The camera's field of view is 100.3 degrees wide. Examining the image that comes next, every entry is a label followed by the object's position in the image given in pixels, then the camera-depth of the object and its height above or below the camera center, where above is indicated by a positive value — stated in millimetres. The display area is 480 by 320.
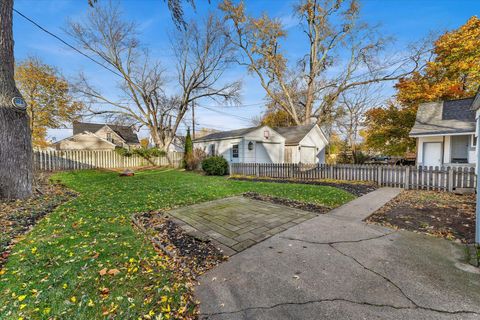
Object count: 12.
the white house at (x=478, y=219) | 2908 -919
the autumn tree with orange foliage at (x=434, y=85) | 13297 +5415
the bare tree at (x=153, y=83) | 18672 +7772
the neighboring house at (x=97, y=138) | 28703 +2337
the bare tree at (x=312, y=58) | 19516 +10409
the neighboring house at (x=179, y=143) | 35925 +1904
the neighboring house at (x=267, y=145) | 15016 +821
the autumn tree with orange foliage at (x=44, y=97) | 17422 +5053
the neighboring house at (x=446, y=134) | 10490 +1158
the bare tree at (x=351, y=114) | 24156 +5078
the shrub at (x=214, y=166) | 13789 -836
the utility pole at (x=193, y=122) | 27084 +4307
